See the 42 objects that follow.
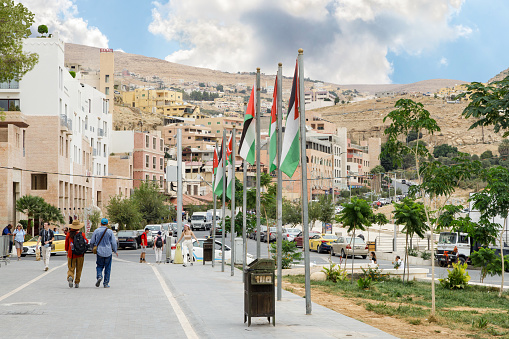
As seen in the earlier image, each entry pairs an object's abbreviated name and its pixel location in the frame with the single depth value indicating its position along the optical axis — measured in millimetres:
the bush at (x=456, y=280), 22641
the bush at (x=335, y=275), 24375
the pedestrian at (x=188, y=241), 29044
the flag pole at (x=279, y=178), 15156
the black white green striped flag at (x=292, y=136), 13773
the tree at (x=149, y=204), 80812
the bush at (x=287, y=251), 29141
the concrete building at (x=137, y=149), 95688
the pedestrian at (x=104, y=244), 17656
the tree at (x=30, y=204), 50278
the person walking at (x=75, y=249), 18000
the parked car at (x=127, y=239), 52875
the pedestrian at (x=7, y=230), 39938
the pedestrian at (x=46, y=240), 24984
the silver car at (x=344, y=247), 44081
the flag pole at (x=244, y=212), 22391
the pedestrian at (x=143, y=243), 33412
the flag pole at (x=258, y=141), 17297
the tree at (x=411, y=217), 23688
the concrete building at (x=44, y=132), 53125
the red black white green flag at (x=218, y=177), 26781
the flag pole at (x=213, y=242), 29112
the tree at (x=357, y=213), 25703
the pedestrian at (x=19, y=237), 36500
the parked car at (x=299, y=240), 53844
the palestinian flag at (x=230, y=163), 23969
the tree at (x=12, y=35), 25125
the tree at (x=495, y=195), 20027
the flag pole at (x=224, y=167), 25406
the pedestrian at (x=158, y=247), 32188
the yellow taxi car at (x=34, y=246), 41312
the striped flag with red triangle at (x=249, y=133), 18062
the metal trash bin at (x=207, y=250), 31344
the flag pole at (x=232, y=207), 23472
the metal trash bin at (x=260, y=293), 11398
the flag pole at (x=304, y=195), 13039
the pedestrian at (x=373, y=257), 34938
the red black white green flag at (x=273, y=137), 16297
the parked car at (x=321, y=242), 50031
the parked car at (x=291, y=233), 59238
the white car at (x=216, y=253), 33031
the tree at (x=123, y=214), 67312
